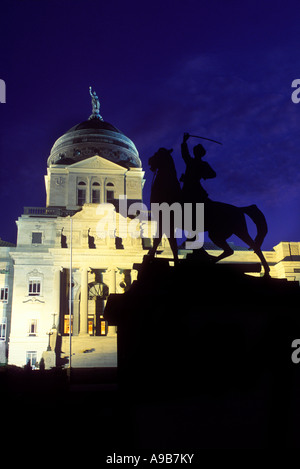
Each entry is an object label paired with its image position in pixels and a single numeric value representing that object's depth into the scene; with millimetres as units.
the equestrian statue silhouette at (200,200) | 10500
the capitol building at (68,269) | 43188
